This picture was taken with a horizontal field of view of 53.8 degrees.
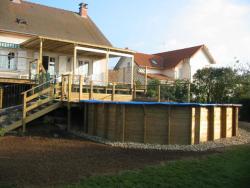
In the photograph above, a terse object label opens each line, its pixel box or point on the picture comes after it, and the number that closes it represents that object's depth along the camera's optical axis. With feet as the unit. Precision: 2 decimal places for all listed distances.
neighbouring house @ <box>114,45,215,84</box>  101.69
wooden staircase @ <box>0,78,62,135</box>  33.48
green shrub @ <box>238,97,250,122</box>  54.63
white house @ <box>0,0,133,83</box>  49.71
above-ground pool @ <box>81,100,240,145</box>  28.49
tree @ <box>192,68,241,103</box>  56.18
